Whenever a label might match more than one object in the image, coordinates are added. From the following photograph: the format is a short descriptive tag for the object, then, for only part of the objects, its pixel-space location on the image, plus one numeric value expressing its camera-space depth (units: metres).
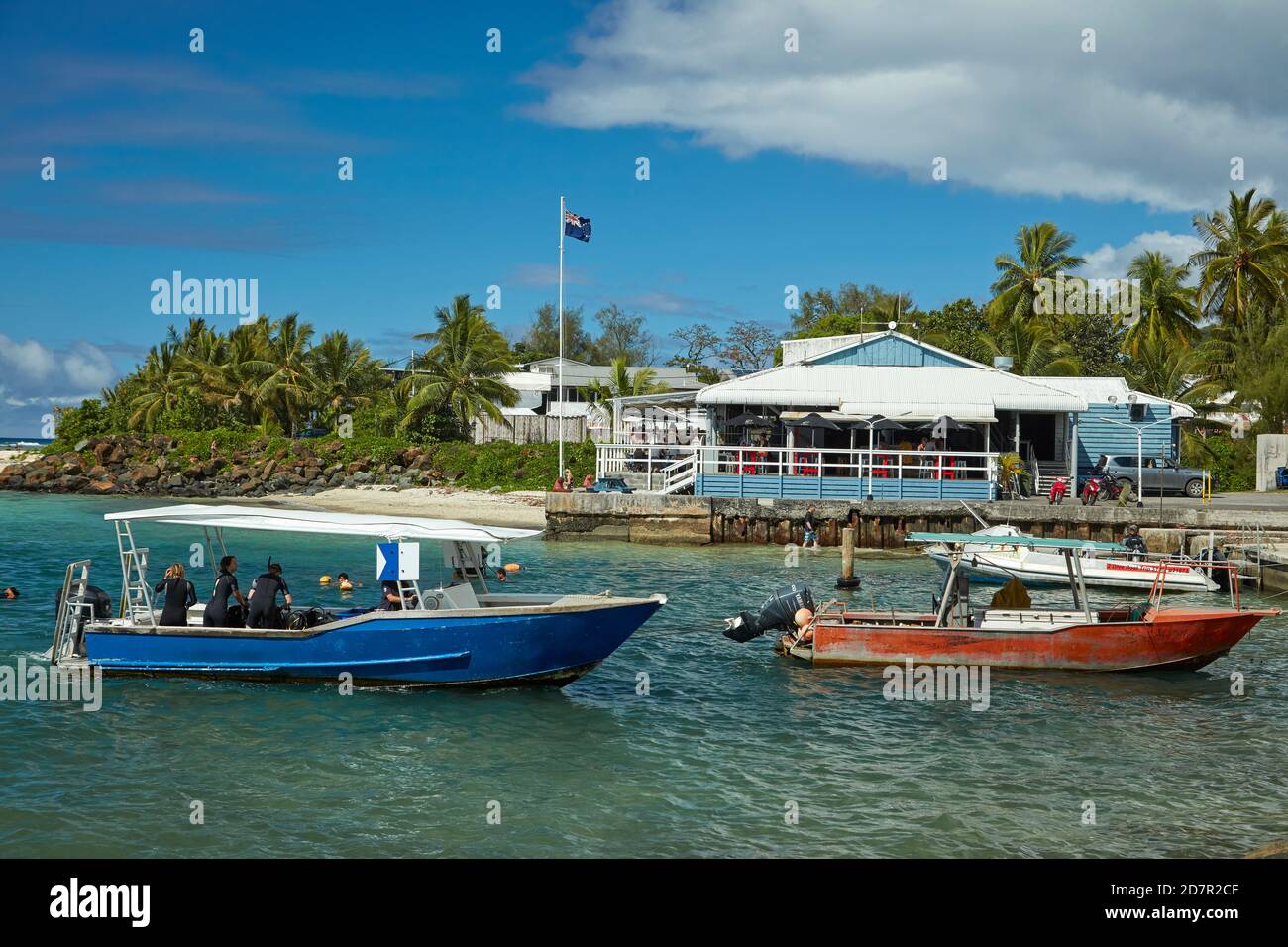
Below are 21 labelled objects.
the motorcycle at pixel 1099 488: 35.85
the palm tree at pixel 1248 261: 54.09
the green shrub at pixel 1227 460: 46.62
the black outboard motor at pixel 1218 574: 28.53
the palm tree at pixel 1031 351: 52.56
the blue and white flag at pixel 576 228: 41.44
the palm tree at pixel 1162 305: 57.00
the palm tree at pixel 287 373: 61.59
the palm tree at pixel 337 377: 63.22
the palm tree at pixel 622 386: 58.44
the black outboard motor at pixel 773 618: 18.91
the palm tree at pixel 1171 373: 49.22
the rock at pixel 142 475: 59.19
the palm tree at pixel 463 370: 55.00
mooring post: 26.86
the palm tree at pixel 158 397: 68.88
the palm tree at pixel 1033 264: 62.19
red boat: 18.00
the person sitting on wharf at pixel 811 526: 35.12
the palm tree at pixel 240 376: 63.78
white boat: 26.44
